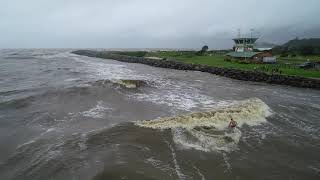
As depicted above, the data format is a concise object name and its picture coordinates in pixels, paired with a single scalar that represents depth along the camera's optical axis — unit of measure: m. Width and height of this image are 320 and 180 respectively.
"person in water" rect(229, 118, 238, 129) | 12.12
